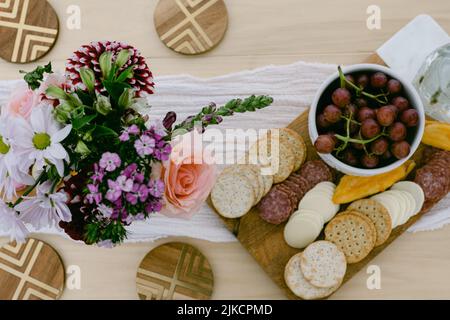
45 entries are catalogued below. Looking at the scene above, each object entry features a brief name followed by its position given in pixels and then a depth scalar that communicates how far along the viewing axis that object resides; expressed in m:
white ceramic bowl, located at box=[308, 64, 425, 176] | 0.72
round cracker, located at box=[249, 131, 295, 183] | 0.83
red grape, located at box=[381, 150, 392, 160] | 0.73
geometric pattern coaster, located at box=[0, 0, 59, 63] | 0.87
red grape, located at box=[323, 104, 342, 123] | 0.72
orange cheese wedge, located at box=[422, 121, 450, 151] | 0.81
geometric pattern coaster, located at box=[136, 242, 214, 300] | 0.85
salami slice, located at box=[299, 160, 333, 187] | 0.83
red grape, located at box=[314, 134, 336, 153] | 0.72
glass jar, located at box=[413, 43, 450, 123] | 0.82
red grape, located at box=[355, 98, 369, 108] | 0.73
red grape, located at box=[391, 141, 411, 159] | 0.70
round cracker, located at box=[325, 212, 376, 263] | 0.81
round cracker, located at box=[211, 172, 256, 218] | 0.82
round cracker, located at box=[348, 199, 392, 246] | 0.81
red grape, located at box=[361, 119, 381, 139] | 0.70
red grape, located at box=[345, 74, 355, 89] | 0.74
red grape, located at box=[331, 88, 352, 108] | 0.72
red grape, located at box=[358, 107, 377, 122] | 0.71
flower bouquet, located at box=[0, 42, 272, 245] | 0.48
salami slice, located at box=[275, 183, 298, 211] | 0.82
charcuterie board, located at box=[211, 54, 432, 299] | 0.85
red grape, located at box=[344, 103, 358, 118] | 0.72
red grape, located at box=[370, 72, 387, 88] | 0.73
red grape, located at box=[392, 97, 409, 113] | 0.72
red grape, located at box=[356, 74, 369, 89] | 0.74
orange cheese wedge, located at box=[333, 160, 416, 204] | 0.81
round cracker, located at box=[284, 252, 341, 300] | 0.82
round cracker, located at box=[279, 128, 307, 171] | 0.84
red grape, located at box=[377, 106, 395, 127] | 0.69
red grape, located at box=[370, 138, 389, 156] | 0.71
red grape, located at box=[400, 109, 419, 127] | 0.71
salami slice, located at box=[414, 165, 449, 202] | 0.82
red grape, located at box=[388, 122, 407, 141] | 0.70
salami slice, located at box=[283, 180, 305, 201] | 0.83
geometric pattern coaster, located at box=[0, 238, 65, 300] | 0.85
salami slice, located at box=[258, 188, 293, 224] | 0.82
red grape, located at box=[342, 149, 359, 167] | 0.74
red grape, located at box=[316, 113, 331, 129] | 0.74
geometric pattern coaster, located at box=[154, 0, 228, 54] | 0.87
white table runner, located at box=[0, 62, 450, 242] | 0.87
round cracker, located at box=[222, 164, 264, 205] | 0.82
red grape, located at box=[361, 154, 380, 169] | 0.73
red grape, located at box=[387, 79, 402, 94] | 0.73
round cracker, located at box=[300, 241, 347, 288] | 0.81
